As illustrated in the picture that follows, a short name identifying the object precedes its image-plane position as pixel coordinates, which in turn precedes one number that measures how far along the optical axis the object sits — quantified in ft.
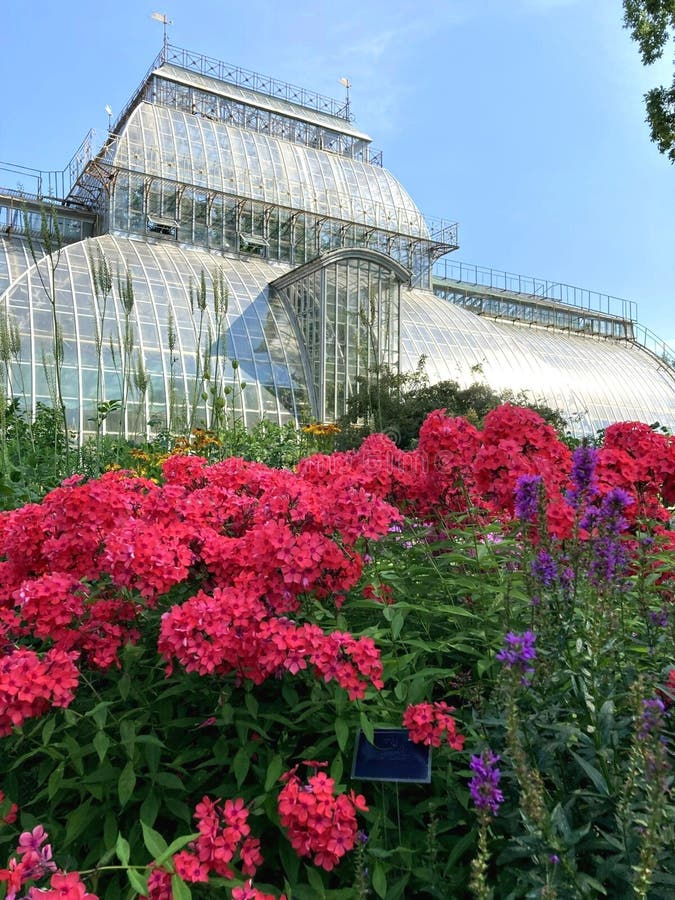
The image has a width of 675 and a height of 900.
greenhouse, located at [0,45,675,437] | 63.16
